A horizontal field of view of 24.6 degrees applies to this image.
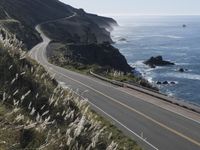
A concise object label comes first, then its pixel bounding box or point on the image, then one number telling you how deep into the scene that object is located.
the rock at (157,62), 113.54
